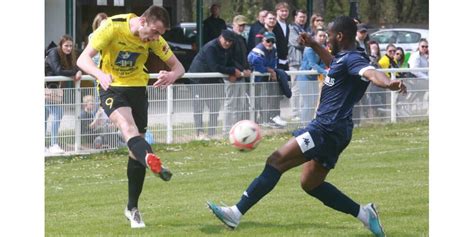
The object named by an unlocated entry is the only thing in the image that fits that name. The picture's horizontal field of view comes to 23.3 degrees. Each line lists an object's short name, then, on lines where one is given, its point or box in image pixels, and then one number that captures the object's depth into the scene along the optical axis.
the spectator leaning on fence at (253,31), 20.12
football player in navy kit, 9.84
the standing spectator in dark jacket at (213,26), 22.28
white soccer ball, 10.61
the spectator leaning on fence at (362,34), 20.89
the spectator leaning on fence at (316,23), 21.17
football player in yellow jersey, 10.46
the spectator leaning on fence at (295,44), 20.89
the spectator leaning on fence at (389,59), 22.14
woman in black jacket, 16.58
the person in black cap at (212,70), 18.48
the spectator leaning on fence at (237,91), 18.81
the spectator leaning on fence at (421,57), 23.09
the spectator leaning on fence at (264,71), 19.30
